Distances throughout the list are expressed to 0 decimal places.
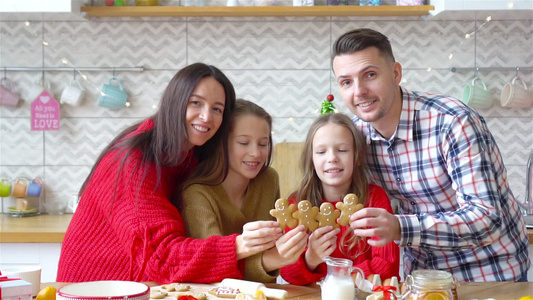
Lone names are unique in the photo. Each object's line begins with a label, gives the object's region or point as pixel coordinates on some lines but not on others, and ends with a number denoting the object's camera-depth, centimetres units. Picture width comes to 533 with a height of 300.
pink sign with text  337
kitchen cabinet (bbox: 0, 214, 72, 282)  286
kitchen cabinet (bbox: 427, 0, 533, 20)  296
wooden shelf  313
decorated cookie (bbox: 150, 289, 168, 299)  152
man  179
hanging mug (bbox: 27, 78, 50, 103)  337
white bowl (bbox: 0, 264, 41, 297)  147
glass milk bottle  143
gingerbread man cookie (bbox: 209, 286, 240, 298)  156
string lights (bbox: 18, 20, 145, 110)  339
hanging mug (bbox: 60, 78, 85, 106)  333
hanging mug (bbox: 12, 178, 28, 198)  330
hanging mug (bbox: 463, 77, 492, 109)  328
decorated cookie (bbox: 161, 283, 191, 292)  159
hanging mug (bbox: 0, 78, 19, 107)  334
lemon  138
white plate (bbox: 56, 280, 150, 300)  131
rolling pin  156
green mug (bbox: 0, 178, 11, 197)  326
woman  169
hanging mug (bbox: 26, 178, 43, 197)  332
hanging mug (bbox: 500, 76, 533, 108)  326
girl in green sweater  180
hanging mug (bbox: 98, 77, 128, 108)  331
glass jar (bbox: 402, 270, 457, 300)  132
